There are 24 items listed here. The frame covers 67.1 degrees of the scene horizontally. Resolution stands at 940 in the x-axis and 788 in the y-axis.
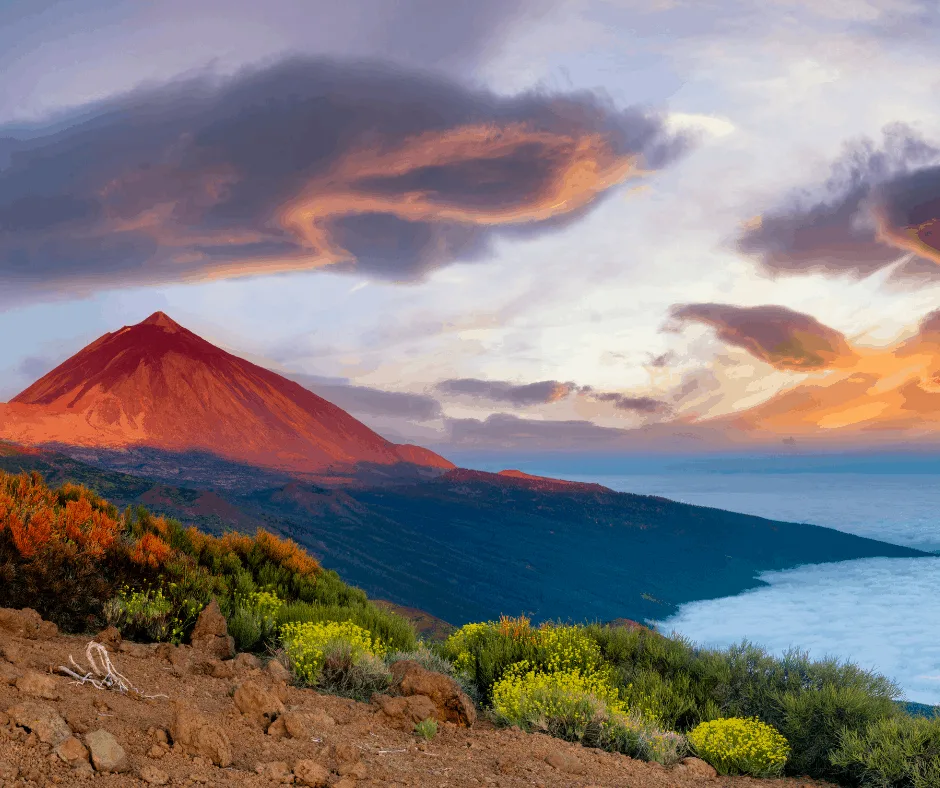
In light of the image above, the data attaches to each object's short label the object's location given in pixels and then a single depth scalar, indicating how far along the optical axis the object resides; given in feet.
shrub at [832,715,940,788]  21.93
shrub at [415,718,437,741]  19.81
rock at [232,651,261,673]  23.57
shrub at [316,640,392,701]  24.32
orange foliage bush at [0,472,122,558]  26.99
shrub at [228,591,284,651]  28.91
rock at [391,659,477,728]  21.56
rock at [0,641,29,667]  19.08
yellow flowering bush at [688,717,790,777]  23.07
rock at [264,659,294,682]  23.16
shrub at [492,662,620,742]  23.20
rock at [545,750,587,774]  18.92
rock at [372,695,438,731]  20.30
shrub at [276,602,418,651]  31.40
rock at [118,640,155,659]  23.36
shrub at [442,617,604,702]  29.89
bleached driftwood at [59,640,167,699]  18.24
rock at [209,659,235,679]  22.86
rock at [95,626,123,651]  23.61
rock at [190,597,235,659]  25.91
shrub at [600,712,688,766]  22.48
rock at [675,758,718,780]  21.66
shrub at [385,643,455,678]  28.55
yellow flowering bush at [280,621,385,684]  24.73
